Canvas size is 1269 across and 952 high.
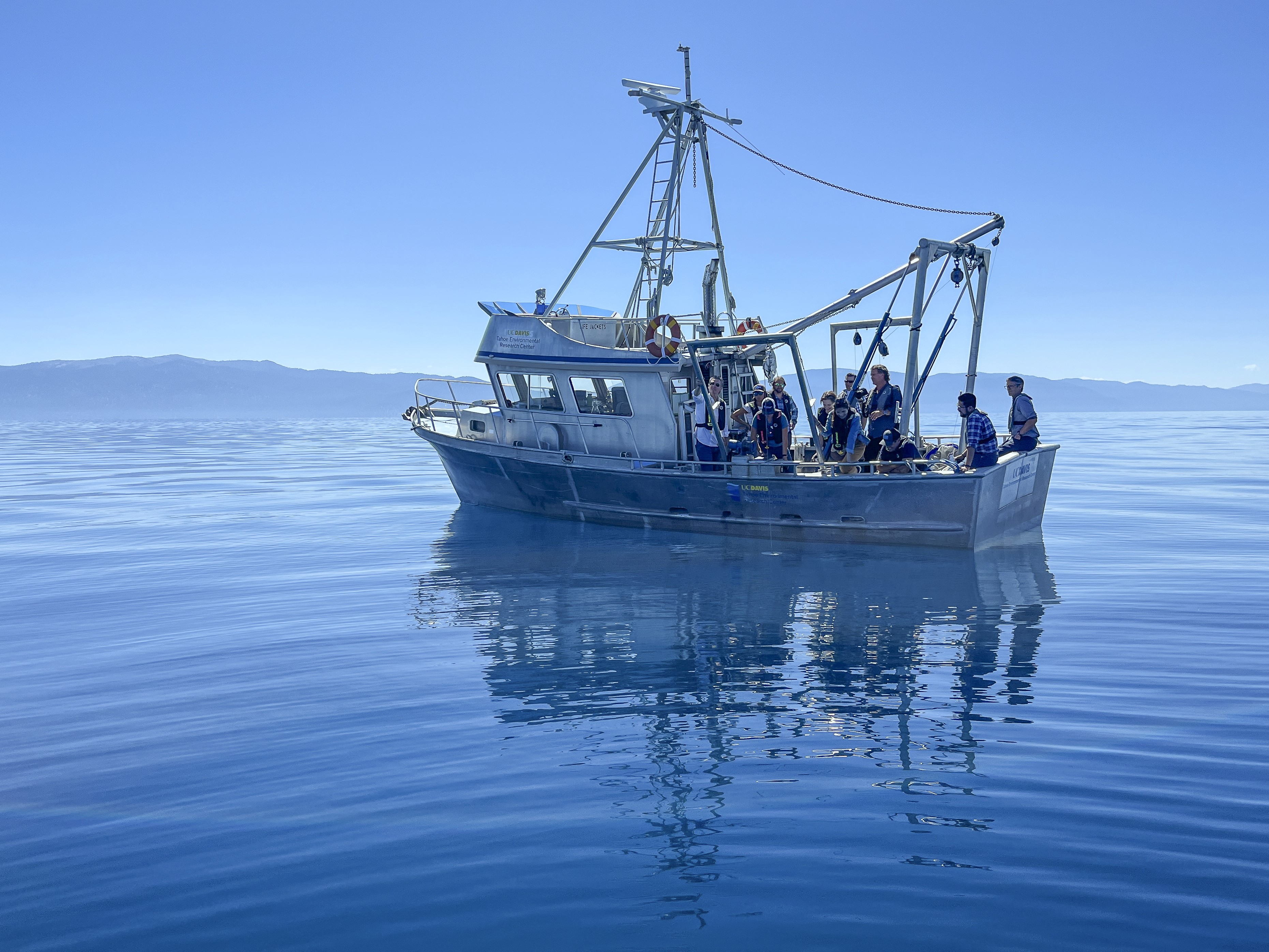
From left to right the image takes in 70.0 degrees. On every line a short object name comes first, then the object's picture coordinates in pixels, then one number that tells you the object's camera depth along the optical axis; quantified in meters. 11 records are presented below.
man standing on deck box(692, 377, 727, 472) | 16.67
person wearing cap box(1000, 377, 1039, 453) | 14.55
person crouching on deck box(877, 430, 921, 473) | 15.11
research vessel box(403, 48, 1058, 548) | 15.21
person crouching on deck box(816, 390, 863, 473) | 15.88
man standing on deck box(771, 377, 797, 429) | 16.84
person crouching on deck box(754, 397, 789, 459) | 16.30
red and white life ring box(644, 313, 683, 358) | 16.78
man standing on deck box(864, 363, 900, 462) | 15.44
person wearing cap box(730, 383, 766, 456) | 16.55
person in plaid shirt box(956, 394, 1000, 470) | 14.23
